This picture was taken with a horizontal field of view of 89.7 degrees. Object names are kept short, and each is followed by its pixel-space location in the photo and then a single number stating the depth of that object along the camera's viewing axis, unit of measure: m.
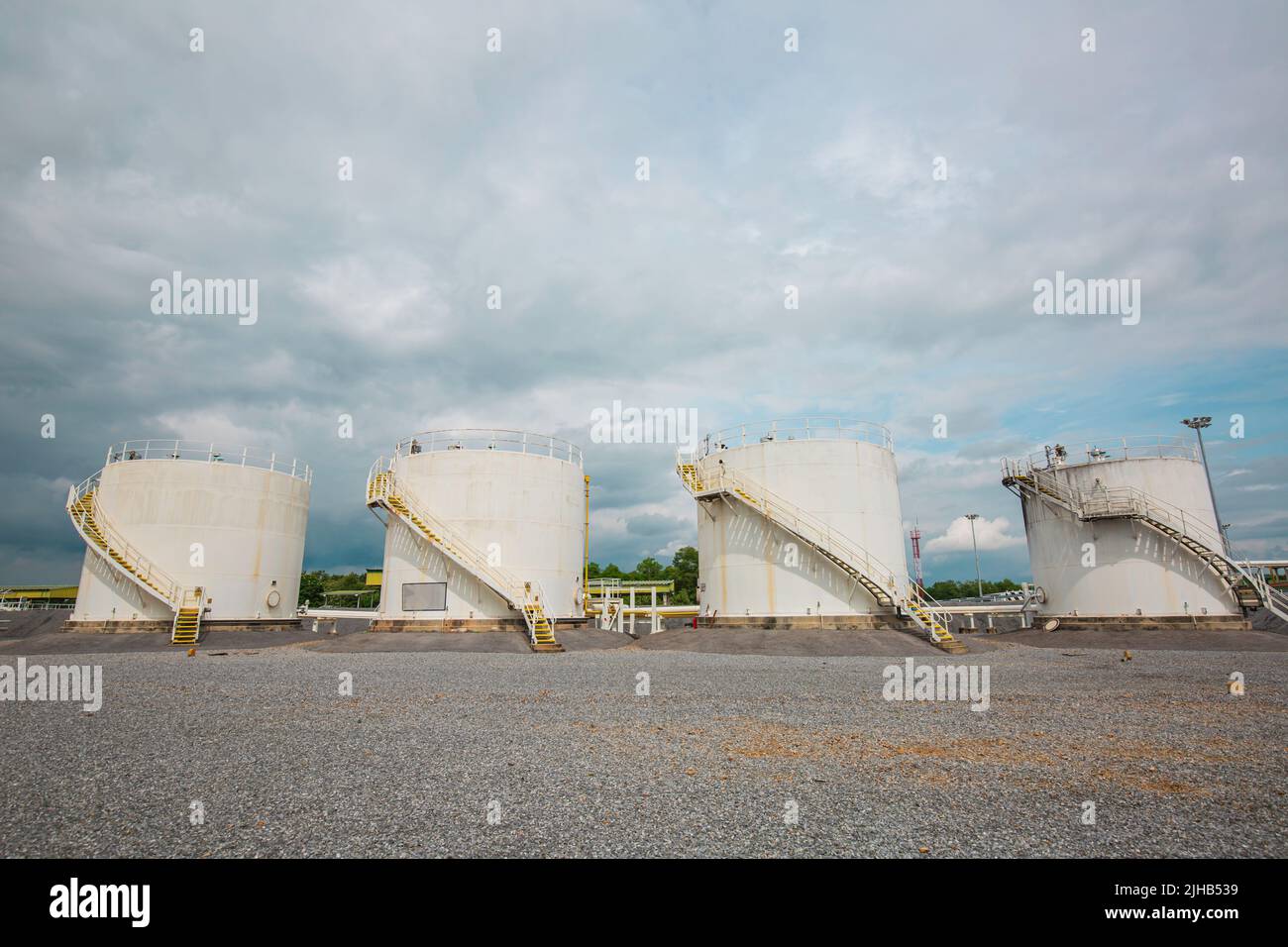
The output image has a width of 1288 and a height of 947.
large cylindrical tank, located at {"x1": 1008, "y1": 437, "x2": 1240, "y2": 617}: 26.77
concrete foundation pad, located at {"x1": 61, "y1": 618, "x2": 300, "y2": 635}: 27.19
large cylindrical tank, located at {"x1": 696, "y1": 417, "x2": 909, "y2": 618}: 26.00
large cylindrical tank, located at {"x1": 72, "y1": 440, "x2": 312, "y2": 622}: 28.08
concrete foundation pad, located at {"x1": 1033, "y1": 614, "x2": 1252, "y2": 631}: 25.73
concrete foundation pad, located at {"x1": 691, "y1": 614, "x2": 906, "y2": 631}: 25.23
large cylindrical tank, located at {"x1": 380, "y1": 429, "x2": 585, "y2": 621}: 27.42
